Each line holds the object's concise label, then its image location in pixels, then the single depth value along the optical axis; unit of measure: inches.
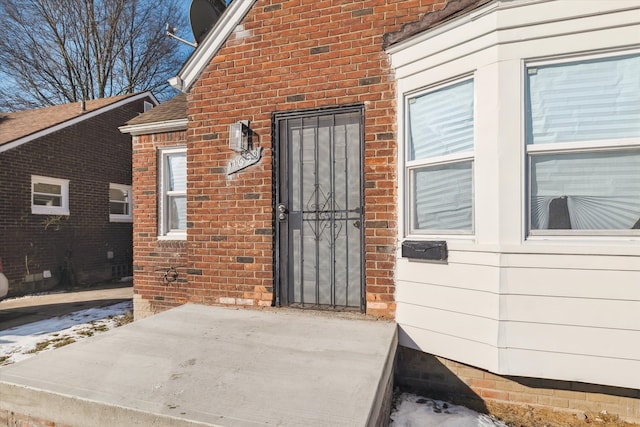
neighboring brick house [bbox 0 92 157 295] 350.6
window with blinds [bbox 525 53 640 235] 105.2
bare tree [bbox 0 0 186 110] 727.1
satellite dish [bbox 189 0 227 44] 205.8
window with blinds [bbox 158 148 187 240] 220.7
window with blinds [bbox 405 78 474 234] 124.0
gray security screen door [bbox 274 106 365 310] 150.9
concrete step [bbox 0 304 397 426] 80.1
